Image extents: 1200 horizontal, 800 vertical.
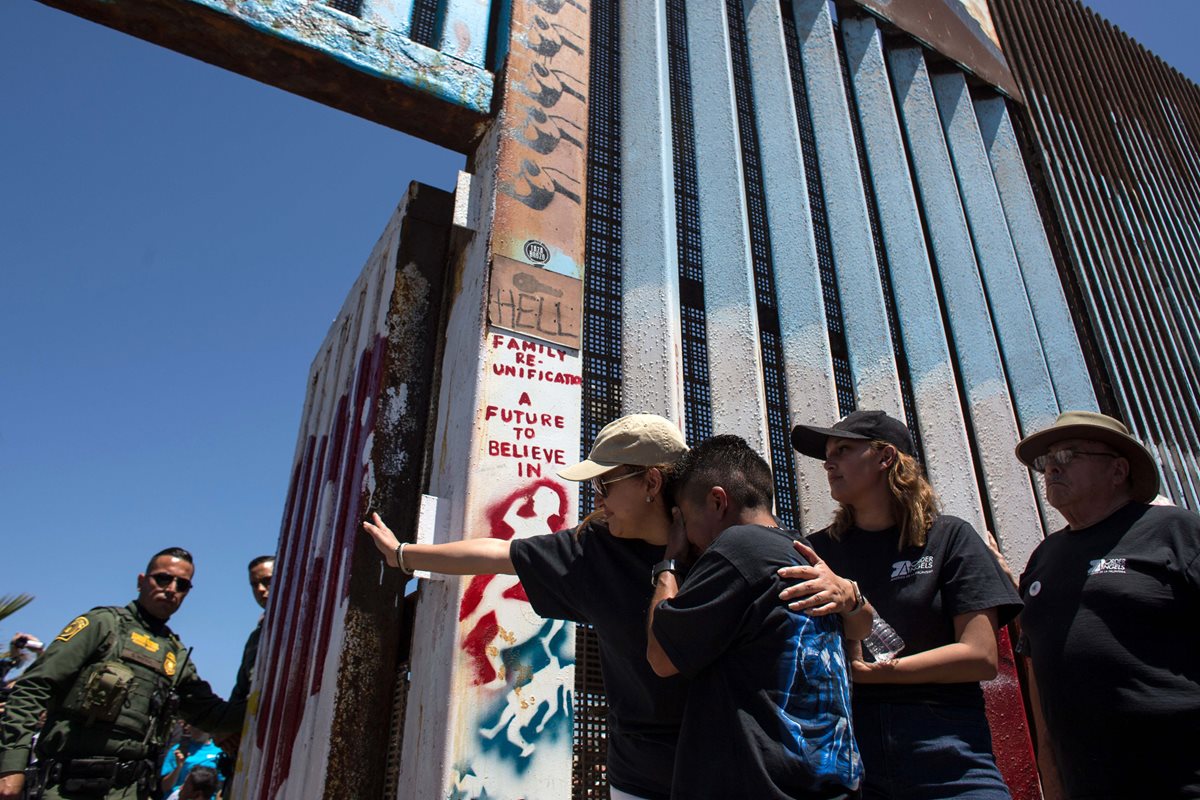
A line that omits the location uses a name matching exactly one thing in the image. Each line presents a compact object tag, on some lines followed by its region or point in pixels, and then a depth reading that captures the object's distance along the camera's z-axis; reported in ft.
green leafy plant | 27.17
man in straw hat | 5.77
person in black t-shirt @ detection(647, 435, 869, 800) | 4.41
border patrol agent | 9.79
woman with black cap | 5.57
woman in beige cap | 5.61
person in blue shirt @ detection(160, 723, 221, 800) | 20.65
